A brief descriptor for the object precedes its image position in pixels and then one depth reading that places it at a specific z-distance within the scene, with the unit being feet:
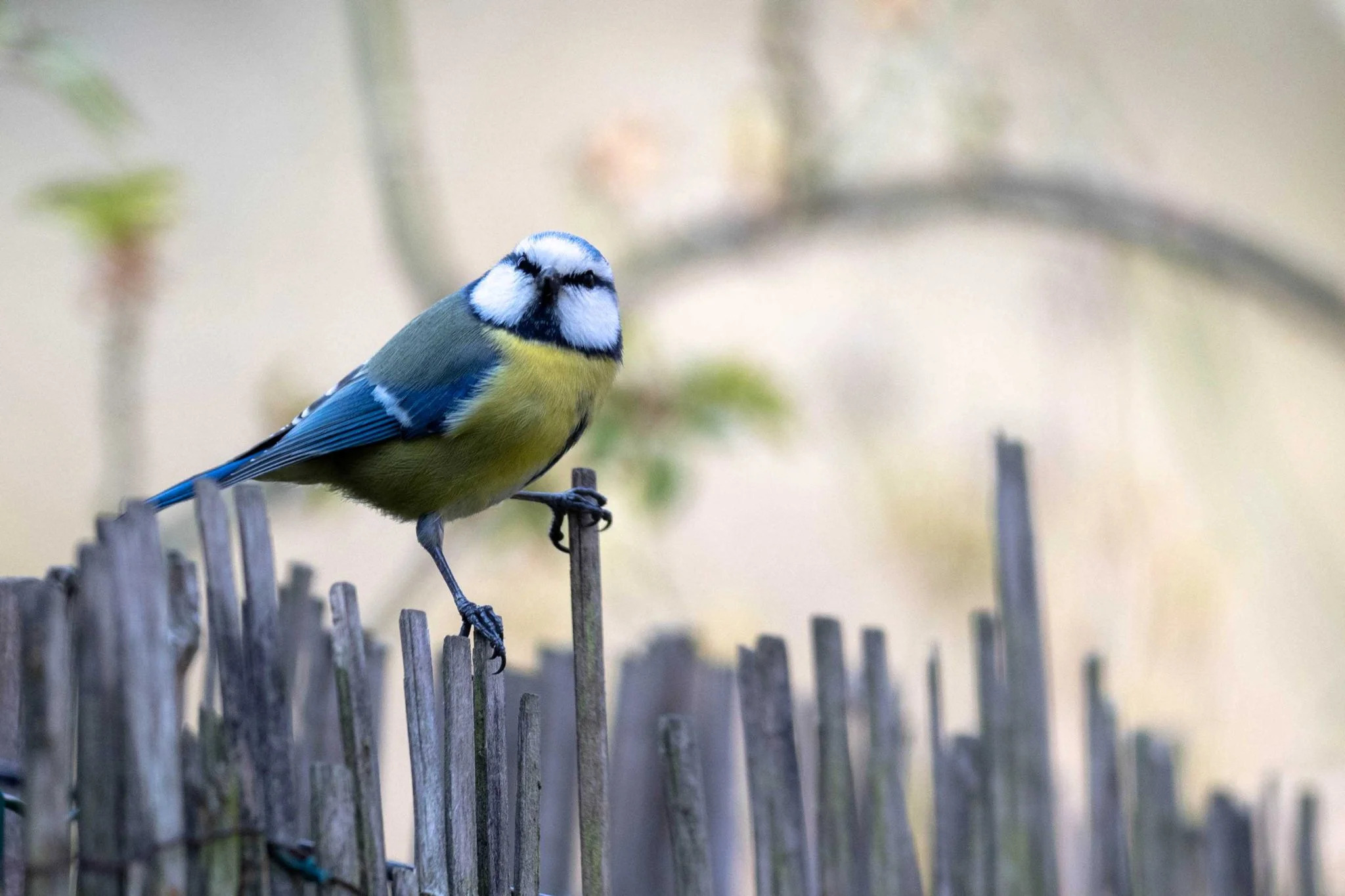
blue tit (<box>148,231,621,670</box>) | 11.01
